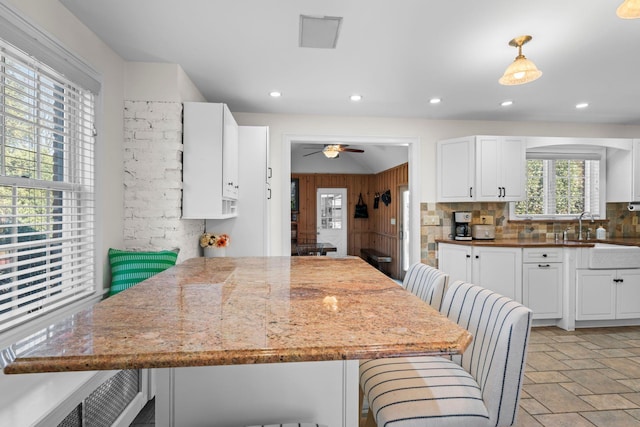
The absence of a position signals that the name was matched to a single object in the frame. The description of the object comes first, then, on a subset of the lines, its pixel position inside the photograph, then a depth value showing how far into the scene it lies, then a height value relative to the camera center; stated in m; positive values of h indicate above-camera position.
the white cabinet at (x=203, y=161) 2.92 +0.44
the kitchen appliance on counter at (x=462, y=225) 4.48 -0.11
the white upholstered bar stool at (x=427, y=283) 1.86 -0.37
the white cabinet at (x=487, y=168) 4.29 +0.58
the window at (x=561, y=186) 4.75 +0.42
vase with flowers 3.38 -0.27
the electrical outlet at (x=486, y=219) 4.65 -0.03
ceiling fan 6.04 +1.12
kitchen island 0.81 -0.30
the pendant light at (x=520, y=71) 2.30 +0.93
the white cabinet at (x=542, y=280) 3.99 -0.69
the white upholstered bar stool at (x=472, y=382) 1.25 -0.63
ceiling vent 2.20 +1.19
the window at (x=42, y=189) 1.69 +0.13
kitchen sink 3.90 -0.43
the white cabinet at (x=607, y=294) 3.93 -0.83
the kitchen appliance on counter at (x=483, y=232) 4.48 -0.19
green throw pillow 2.43 -0.35
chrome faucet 4.52 -0.04
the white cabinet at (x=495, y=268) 3.99 -0.58
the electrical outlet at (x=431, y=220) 4.60 -0.05
